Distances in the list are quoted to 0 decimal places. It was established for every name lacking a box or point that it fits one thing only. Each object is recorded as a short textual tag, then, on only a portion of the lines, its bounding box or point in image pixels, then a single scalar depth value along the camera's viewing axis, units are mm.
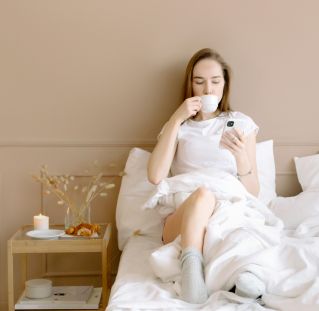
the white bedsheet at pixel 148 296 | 1682
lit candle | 2596
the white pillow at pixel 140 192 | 2615
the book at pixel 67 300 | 2482
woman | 2363
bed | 1690
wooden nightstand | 2451
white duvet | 1723
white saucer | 2493
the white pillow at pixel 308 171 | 2781
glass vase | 2633
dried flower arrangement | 2582
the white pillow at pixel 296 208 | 2539
